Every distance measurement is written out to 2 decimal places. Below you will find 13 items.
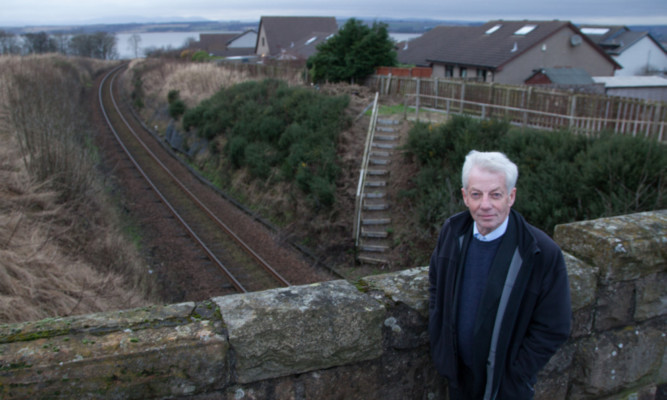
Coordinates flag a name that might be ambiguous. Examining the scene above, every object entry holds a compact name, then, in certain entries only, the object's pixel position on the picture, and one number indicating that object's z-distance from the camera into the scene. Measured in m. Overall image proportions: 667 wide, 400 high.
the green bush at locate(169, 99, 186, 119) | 28.28
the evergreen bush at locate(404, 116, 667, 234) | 9.34
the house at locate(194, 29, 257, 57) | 68.94
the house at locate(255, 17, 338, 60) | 55.69
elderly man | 2.18
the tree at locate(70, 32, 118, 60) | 88.69
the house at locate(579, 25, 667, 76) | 45.72
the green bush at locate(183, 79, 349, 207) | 16.33
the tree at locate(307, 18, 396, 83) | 25.05
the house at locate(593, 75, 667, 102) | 26.48
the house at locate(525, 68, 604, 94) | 26.21
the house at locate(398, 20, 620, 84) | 31.28
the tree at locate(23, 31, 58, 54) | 65.37
